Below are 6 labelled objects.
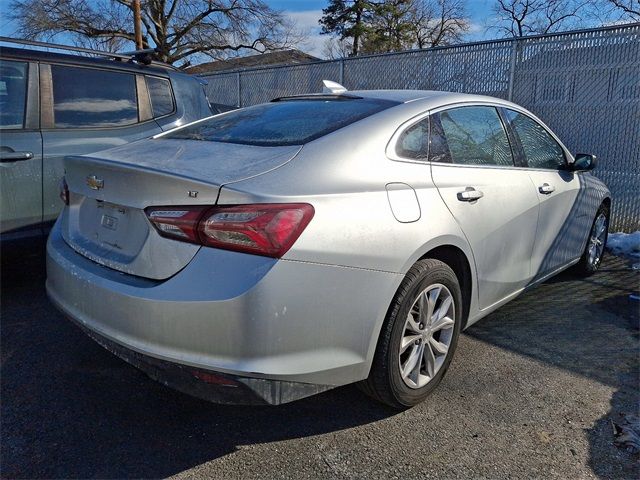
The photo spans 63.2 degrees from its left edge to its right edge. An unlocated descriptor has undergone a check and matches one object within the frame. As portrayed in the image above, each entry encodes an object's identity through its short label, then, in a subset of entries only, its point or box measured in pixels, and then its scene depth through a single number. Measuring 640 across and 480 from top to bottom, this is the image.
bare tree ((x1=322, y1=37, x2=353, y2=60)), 38.08
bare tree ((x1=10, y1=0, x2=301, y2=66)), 30.16
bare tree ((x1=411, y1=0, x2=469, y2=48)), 38.21
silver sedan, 1.94
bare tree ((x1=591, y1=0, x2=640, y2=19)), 21.12
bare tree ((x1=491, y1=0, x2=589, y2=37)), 28.80
